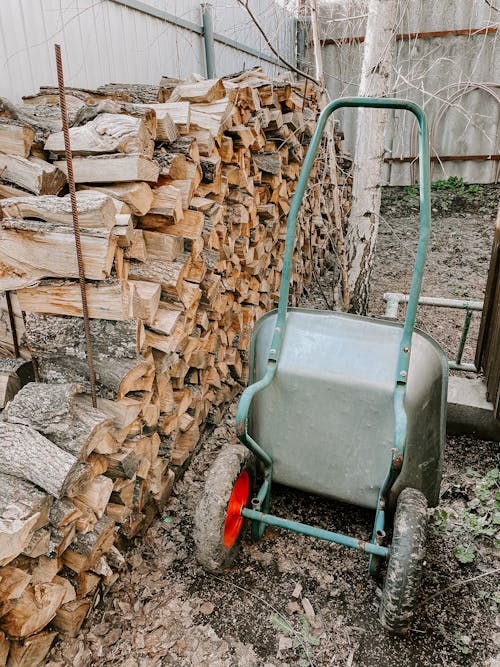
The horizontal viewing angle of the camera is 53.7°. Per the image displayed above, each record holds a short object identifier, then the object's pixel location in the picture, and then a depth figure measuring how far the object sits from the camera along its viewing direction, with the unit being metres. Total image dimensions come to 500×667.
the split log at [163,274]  1.97
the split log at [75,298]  1.71
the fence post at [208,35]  4.39
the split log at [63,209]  1.62
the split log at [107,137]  1.81
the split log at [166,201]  2.00
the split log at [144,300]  1.84
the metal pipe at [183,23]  3.43
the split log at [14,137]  1.73
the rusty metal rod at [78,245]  1.46
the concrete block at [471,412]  2.70
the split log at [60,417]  1.57
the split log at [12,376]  1.74
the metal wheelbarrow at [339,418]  1.80
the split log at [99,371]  1.80
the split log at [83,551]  1.66
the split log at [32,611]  1.43
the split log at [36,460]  1.47
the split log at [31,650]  1.50
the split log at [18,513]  1.31
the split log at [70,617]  1.67
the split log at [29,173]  1.72
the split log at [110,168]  1.78
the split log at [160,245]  2.03
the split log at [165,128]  2.02
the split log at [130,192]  1.81
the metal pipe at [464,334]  2.74
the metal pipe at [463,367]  2.89
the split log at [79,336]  1.77
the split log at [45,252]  1.64
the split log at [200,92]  2.48
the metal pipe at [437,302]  2.68
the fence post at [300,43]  7.15
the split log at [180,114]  2.21
